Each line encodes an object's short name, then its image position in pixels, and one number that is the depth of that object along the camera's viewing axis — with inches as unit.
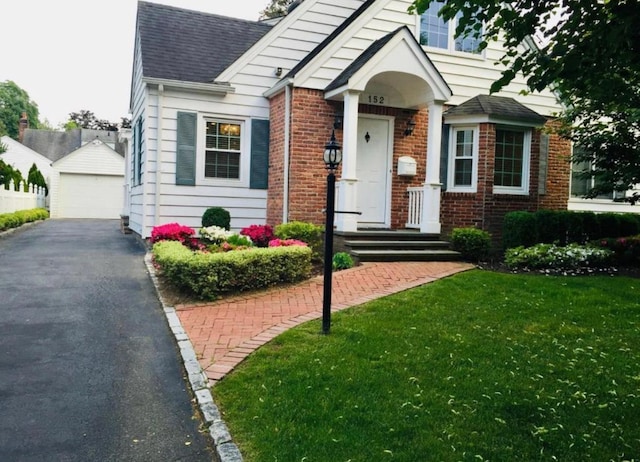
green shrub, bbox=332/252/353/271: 363.3
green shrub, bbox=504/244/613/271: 362.0
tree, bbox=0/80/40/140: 2466.8
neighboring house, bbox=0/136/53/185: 1348.4
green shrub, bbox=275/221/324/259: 384.5
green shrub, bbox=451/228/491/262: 396.2
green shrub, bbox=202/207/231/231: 435.2
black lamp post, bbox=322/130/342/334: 221.3
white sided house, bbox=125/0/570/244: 434.3
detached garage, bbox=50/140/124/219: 1138.7
